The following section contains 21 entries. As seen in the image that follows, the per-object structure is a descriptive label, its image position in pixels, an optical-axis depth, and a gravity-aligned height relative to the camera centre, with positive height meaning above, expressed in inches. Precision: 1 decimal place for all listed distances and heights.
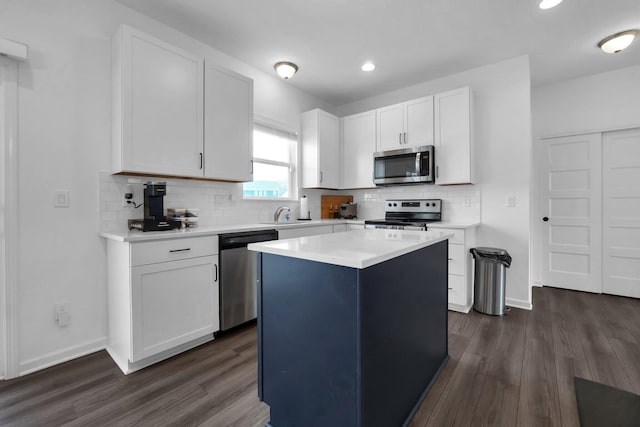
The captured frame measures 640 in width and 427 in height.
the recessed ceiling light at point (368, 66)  132.9 +67.5
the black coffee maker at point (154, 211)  87.3 +0.6
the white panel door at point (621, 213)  136.2 -0.9
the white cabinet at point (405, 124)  138.8 +43.7
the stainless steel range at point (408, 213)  138.3 -0.6
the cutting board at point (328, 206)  177.2 +3.8
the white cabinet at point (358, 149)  159.5 +35.7
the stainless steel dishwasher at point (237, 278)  95.4 -22.3
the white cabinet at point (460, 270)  119.2 -24.2
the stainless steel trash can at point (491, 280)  116.1 -27.4
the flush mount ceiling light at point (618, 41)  106.2 +63.5
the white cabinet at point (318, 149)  157.2 +34.7
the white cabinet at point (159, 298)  76.0 -24.1
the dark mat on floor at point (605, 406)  58.7 -42.0
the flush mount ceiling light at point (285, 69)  130.0 +64.8
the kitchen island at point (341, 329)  43.4 -19.8
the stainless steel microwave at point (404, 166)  137.2 +22.8
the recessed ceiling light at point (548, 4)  89.4 +64.7
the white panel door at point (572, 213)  144.9 -0.9
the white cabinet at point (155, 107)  84.3 +33.0
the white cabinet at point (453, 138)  128.3 +33.4
